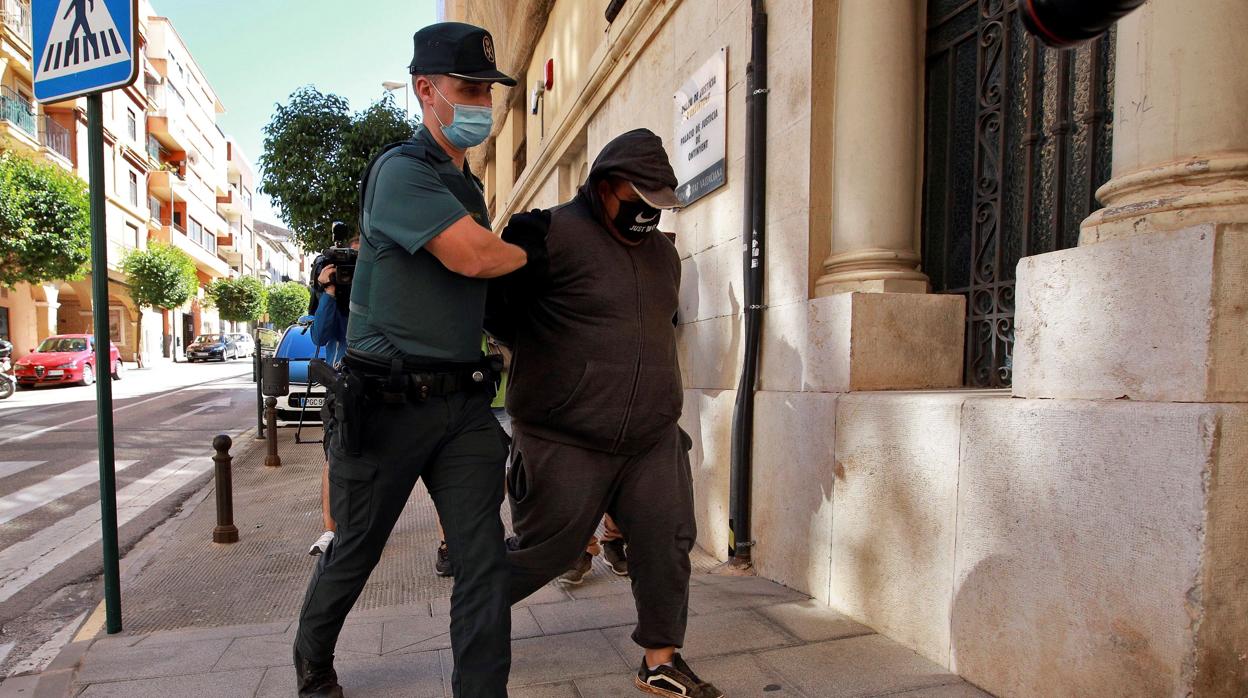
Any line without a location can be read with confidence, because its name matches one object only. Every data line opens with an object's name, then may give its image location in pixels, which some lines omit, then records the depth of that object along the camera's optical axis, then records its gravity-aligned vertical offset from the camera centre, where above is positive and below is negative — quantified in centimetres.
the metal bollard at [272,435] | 784 -116
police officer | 209 -16
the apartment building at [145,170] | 2842 +764
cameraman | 353 +2
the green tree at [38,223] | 2075 +284
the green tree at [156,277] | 3384 +208
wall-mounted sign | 454 +127
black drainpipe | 397 +29
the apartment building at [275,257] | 8225 +840
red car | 1967 -109
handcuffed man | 237 -23
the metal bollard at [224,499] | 495 -116
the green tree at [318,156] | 1571 +354
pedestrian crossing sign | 303 +113
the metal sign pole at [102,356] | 296 -13
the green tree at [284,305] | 5997 +153
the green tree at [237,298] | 4966 +171
